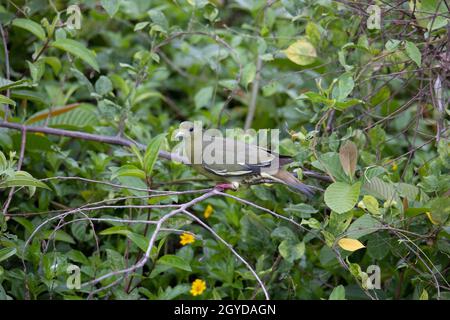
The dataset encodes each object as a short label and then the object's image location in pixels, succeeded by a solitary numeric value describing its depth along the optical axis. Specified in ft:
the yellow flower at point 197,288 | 13.58
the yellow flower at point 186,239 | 13.98
